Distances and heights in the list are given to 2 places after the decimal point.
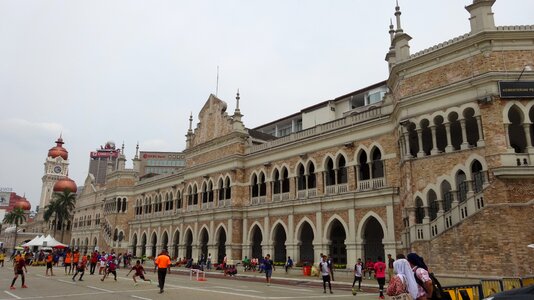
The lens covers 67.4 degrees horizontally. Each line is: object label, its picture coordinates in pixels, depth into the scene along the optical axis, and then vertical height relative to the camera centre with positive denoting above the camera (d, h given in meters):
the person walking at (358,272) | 15.74 -1.16
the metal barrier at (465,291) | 8.22 -1.06
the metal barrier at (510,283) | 9.90 -1.01
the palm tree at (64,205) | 62.00 +5.66
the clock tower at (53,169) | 97.94 +18.16
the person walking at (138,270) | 17.25 -1.18
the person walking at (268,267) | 18.87 -1.15
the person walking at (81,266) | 19.64 -1.13
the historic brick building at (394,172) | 15.44 +3.90
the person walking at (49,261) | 23.44 -1.05
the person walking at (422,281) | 5.86 -0.56
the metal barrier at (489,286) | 9.51 -1.04
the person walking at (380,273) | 14.97 -1.14
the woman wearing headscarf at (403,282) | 5.93 -0.59
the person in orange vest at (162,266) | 14.04 -0.83
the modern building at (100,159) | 133.86 +27.86
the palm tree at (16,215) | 77.50 +5.33
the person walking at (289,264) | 25.61 -1.37
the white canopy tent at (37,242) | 36.22 +0.06
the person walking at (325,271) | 15.40 -1.10
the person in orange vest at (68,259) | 25.31 -1.02
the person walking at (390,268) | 17.41 -1.14
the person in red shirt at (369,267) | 20.97 -1.31
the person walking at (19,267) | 15.78 -0.94
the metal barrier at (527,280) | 10.23 -0.98
